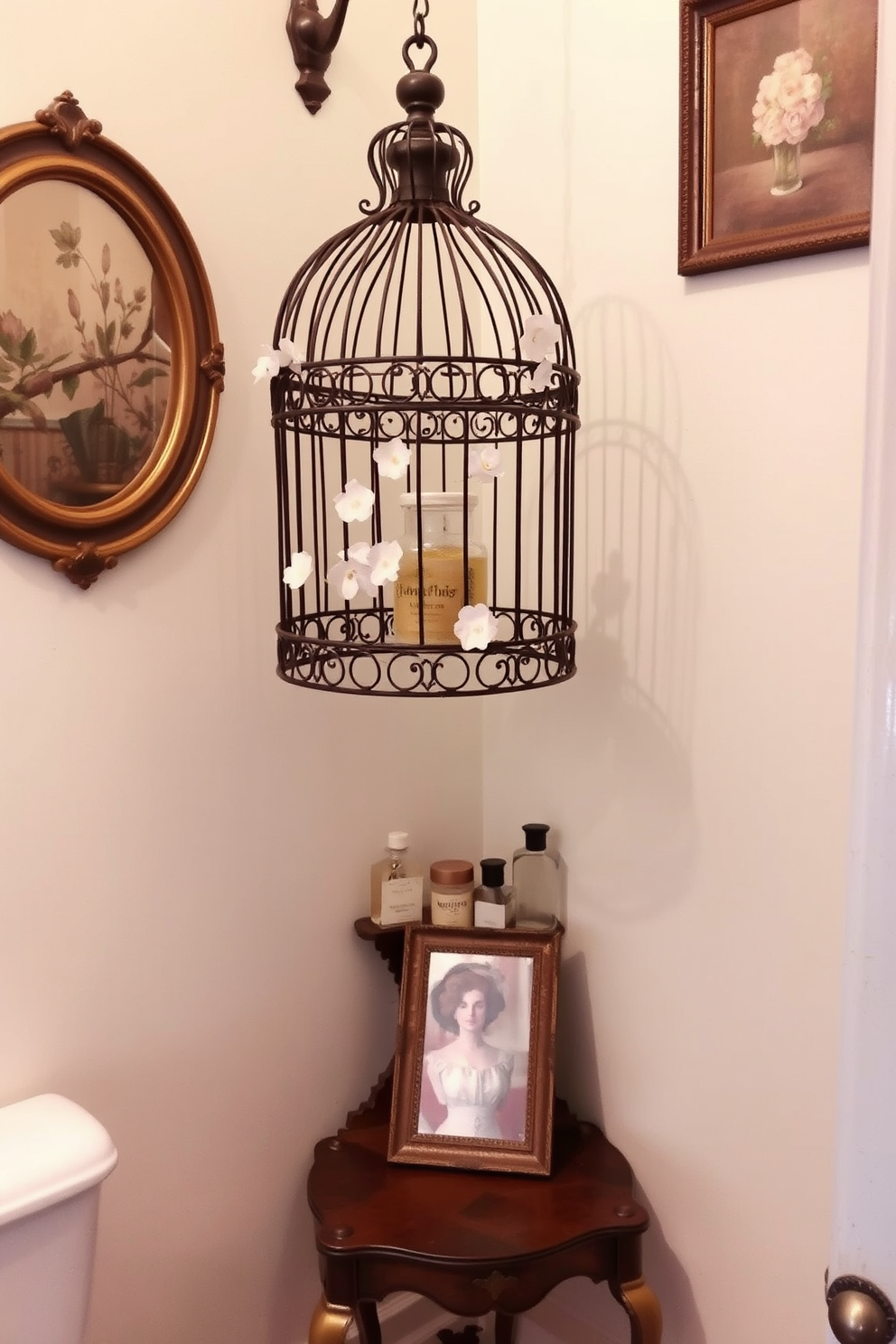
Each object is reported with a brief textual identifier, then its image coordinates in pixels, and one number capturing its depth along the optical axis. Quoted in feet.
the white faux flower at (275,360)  3.26
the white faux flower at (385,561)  3.13
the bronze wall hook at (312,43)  3.78
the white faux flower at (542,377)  3.33
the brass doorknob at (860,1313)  2.06
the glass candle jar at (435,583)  3.26
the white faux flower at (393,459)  3.12
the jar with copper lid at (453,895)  4.32
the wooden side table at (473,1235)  3.56
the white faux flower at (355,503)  3.19
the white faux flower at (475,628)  3.06
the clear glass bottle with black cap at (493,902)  4.32
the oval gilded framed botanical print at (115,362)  3.24
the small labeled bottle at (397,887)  4.34
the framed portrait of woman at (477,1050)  4.07
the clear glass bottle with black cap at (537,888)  4.46
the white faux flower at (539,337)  3.32
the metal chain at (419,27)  3.16
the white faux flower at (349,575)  3.24
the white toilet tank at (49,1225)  3.02
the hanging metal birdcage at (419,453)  3.18
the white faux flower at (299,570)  3.23
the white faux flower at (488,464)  3.27
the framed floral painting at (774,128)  3.23
